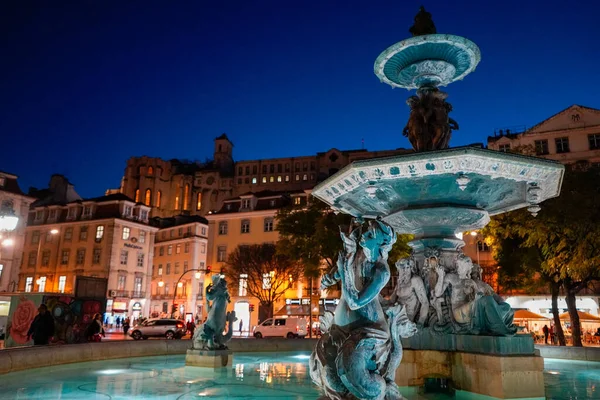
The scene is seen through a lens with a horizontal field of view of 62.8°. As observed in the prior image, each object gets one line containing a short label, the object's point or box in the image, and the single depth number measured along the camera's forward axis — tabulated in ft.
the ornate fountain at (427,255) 14.69
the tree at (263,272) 152.46
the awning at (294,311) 147.49
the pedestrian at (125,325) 123.97
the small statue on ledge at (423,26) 35.37
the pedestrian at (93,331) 56.34
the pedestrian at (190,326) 108.41
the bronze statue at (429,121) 33.50
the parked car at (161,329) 110.63
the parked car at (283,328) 115.24
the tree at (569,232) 67.10
